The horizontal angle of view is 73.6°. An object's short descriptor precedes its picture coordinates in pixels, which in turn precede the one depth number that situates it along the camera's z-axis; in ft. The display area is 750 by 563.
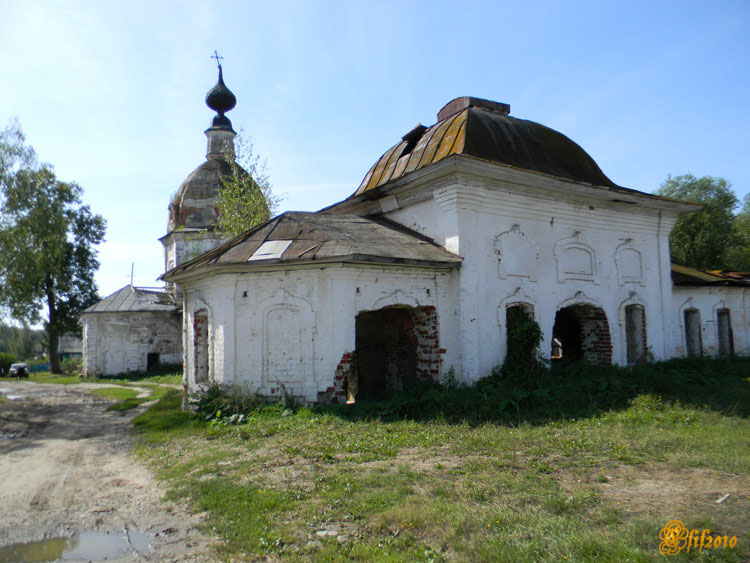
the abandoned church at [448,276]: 30.89
